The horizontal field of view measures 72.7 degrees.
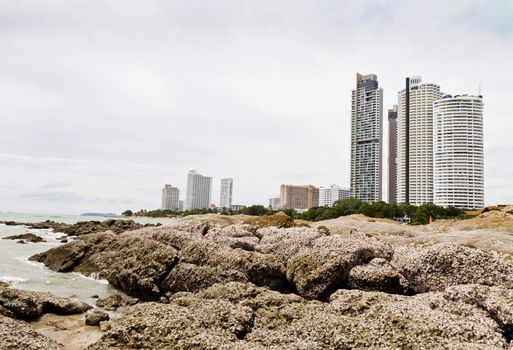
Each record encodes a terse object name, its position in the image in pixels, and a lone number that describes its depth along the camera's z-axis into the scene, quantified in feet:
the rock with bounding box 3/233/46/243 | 148.77
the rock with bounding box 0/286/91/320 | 41.14
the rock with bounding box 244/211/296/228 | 93.82
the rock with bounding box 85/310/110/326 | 41.52
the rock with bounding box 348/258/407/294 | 47.70
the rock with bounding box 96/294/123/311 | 51.45
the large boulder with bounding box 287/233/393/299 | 48.36
